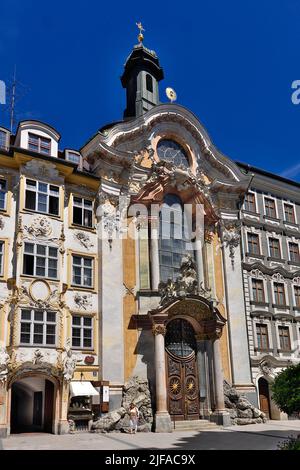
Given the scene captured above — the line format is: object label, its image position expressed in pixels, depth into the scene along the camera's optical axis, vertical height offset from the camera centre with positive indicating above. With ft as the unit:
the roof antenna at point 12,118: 118.11 +63.56
